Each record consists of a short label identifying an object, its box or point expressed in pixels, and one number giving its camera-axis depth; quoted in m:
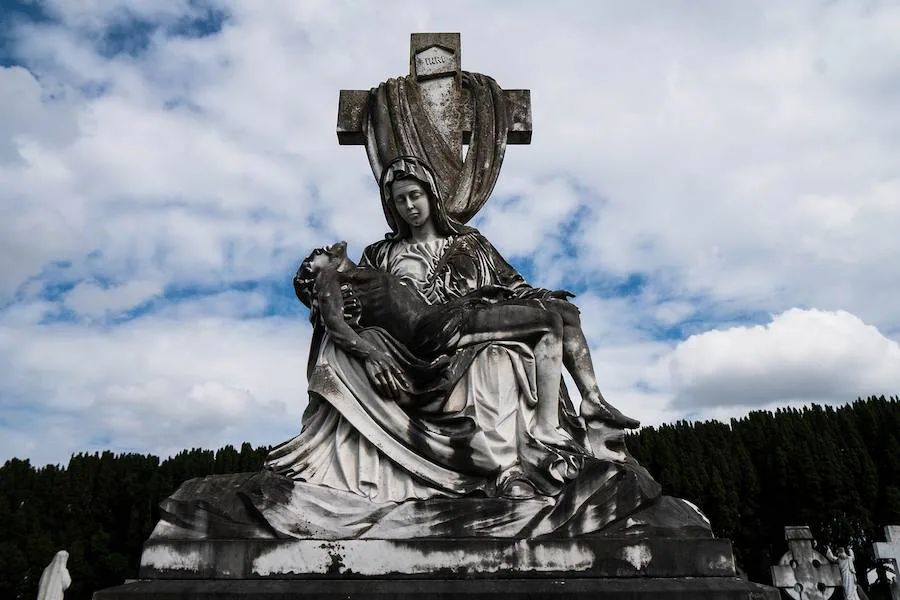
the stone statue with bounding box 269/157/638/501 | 3.72
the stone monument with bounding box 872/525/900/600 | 11.62
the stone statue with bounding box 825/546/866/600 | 12.54
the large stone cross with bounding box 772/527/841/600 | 11.46
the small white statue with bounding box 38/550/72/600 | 12.16
